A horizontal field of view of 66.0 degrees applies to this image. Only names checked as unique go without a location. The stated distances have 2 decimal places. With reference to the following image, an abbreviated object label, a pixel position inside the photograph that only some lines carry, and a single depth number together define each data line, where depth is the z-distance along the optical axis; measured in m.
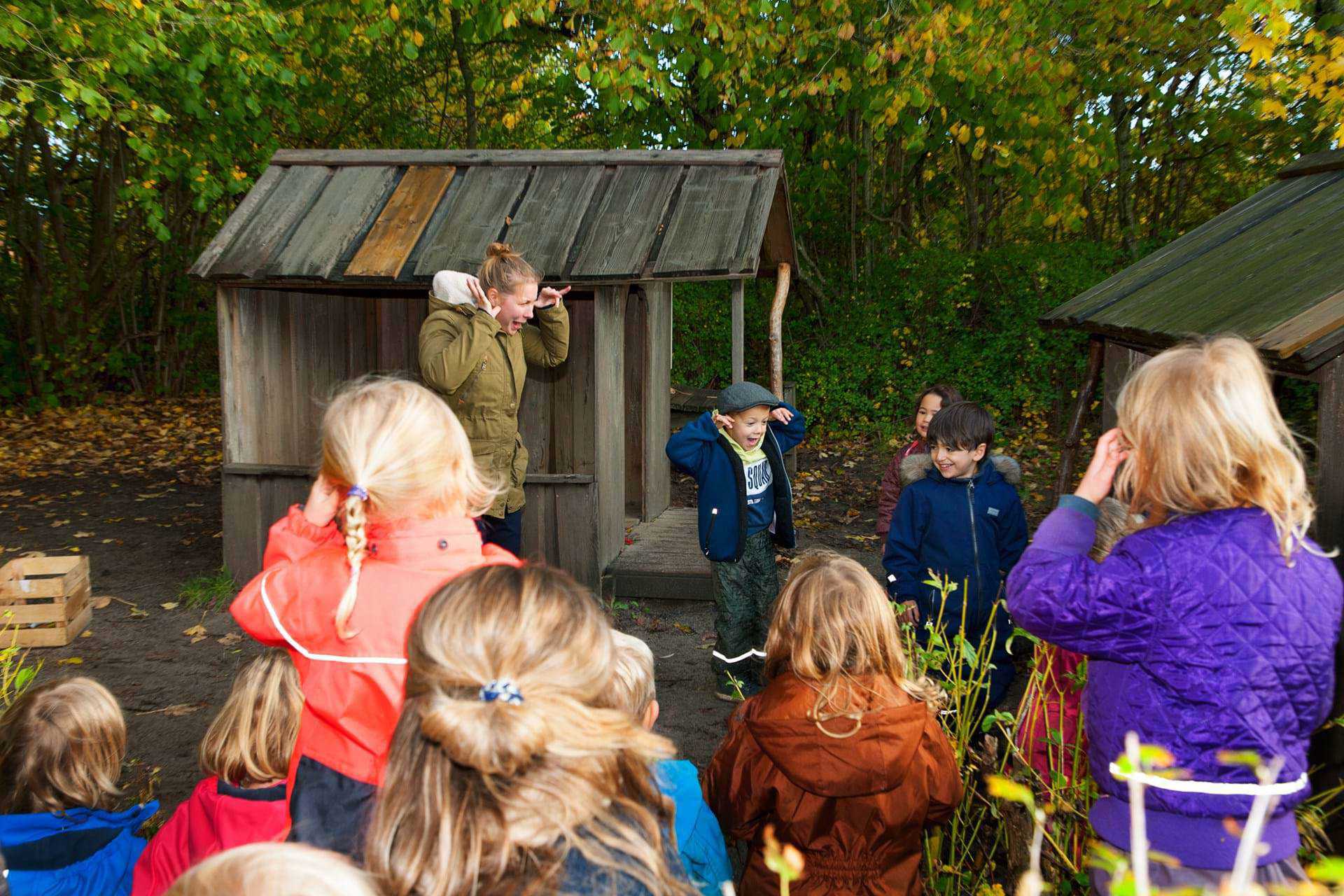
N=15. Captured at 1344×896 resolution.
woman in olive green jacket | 5.05
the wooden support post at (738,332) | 6.63
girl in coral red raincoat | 2.24
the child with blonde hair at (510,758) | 1.47
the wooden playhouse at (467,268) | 6.13
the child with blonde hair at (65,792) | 2.63
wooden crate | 5.75
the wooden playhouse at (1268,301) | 3.22
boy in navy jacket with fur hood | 4.22
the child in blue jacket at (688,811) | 2.50
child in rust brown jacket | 2.51
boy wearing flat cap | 4.88
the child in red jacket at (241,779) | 2.70
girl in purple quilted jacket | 1.93
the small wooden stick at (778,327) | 7.83
